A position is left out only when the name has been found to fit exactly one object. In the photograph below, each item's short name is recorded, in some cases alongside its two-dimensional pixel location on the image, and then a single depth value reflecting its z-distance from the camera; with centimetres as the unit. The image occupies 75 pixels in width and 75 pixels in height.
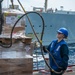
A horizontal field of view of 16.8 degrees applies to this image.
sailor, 498
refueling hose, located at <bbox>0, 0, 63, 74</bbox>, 510
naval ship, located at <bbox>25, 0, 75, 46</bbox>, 2330
